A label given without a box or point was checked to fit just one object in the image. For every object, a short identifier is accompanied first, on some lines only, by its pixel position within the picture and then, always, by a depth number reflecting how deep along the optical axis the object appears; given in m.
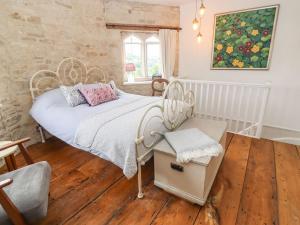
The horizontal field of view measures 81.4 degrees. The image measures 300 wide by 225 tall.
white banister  2.56
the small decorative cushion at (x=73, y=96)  2.47
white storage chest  1.47
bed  1.53
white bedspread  1.49
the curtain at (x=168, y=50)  3.87
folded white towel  1.49
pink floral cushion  2.55
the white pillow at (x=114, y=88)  3.07
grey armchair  1.07
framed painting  3.07
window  3.92
